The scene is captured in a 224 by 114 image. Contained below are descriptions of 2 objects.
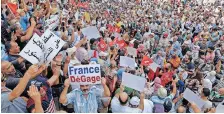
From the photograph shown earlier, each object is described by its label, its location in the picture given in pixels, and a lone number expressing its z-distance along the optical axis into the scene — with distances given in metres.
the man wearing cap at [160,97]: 3.84
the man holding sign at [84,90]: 3.33
